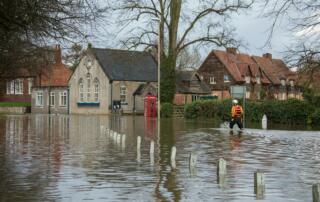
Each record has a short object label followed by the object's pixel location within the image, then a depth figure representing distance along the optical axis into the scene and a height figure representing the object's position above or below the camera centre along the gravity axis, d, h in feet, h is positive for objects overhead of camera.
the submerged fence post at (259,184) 34.53 -4.63
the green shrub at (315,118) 131.44 -2.25
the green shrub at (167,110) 175.94 -0.48
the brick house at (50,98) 232.32 +4.42
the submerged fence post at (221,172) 39.83 -4.50
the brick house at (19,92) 261.85 +7.55
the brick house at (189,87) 224.33 +8.42
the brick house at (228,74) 252.21 +15.10
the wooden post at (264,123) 113.91 -2.91
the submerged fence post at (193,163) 44.50 -4.26
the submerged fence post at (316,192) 27.55 -4.01
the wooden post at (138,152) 54.23 -4.27
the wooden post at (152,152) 52.69 -4.06
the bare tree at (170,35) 164.96 +21.61
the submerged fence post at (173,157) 49.28 -4.23
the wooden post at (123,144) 66.05 -4.11
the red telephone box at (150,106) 179.01 +0.76
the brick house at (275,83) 275.59 +12.37
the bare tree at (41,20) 38.86 +6.55
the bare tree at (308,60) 61.57 +5.29
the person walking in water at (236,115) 100.78 -1.17
